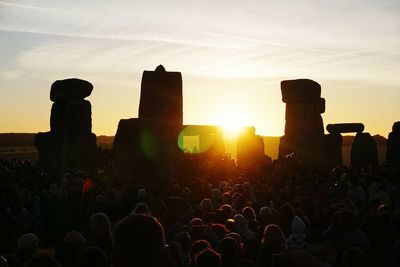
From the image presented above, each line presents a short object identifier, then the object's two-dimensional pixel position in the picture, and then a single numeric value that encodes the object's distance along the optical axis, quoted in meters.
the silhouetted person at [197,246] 6.55
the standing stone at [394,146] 31.05
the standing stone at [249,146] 33.53
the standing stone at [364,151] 32.75
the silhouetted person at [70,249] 6.75
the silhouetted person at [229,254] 6.30
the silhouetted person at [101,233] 7.13
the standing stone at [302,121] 32.62
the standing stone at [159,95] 31.08
